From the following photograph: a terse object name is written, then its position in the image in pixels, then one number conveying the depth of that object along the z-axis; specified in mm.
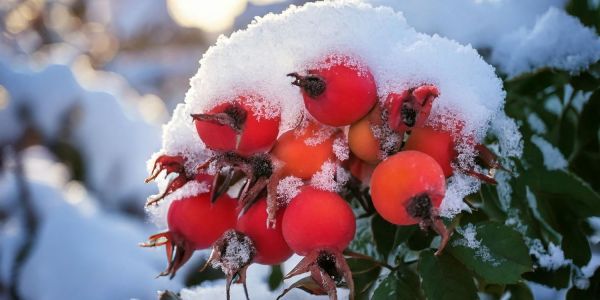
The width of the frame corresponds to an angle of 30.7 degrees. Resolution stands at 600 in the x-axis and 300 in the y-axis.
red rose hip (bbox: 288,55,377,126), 226
